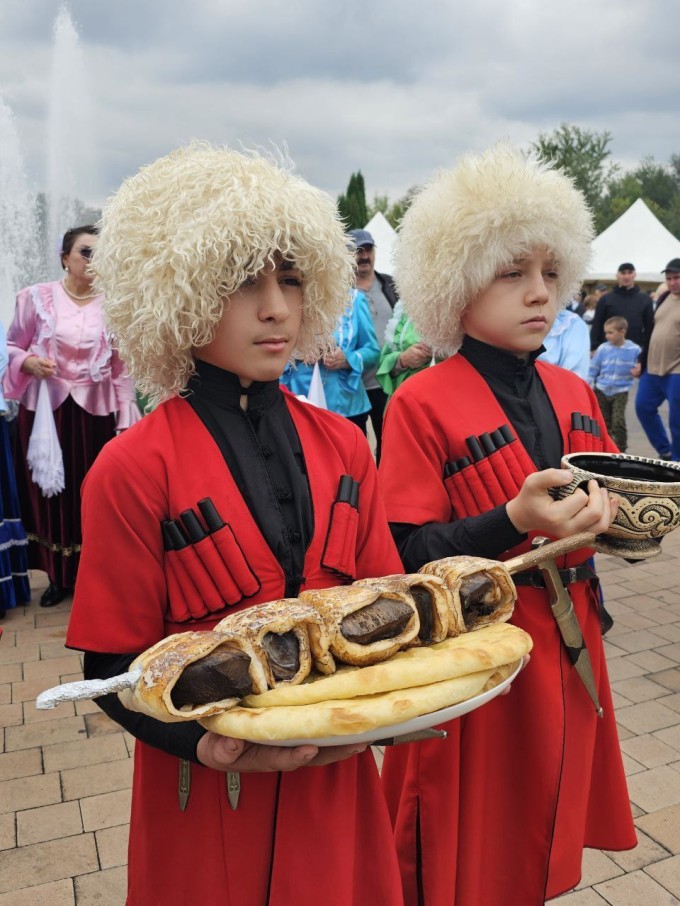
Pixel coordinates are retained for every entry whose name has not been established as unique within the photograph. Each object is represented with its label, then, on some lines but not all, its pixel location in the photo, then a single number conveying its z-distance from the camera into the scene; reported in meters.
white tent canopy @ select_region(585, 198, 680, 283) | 20.94
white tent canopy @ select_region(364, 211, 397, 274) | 19.06
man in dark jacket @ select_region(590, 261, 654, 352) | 10.33
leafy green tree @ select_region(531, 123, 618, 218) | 56.22
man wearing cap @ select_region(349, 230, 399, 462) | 6.42
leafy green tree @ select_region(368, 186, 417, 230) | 69.82
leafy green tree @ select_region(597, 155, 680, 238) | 59.94
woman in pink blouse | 4.90
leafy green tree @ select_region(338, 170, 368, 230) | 40.22
